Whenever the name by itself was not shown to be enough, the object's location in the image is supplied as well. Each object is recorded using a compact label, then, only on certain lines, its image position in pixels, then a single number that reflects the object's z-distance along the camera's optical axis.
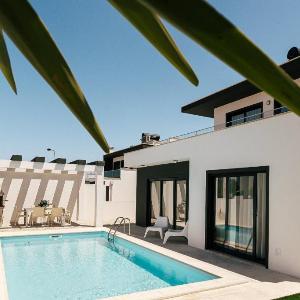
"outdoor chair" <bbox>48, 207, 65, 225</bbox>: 17.73
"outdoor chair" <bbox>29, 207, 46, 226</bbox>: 17.17
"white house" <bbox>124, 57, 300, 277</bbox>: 9.27
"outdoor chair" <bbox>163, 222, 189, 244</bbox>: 13.53
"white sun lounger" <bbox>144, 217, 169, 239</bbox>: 14.87
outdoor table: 17.50
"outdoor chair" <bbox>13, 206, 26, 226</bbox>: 17.75
